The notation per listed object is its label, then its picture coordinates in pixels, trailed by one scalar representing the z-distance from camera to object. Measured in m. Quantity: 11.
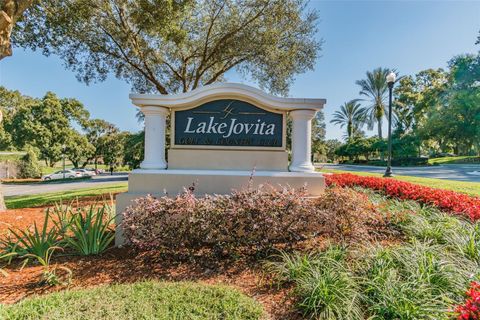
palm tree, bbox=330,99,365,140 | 45.19
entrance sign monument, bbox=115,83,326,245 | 4.95
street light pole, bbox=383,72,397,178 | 11.70
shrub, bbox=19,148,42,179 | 27.94
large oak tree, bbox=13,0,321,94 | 7.43
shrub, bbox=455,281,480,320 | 1.74
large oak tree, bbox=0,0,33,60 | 5.48
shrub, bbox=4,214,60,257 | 3.66
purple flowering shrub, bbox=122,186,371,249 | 3.47
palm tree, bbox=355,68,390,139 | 36.84
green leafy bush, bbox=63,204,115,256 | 3.85
